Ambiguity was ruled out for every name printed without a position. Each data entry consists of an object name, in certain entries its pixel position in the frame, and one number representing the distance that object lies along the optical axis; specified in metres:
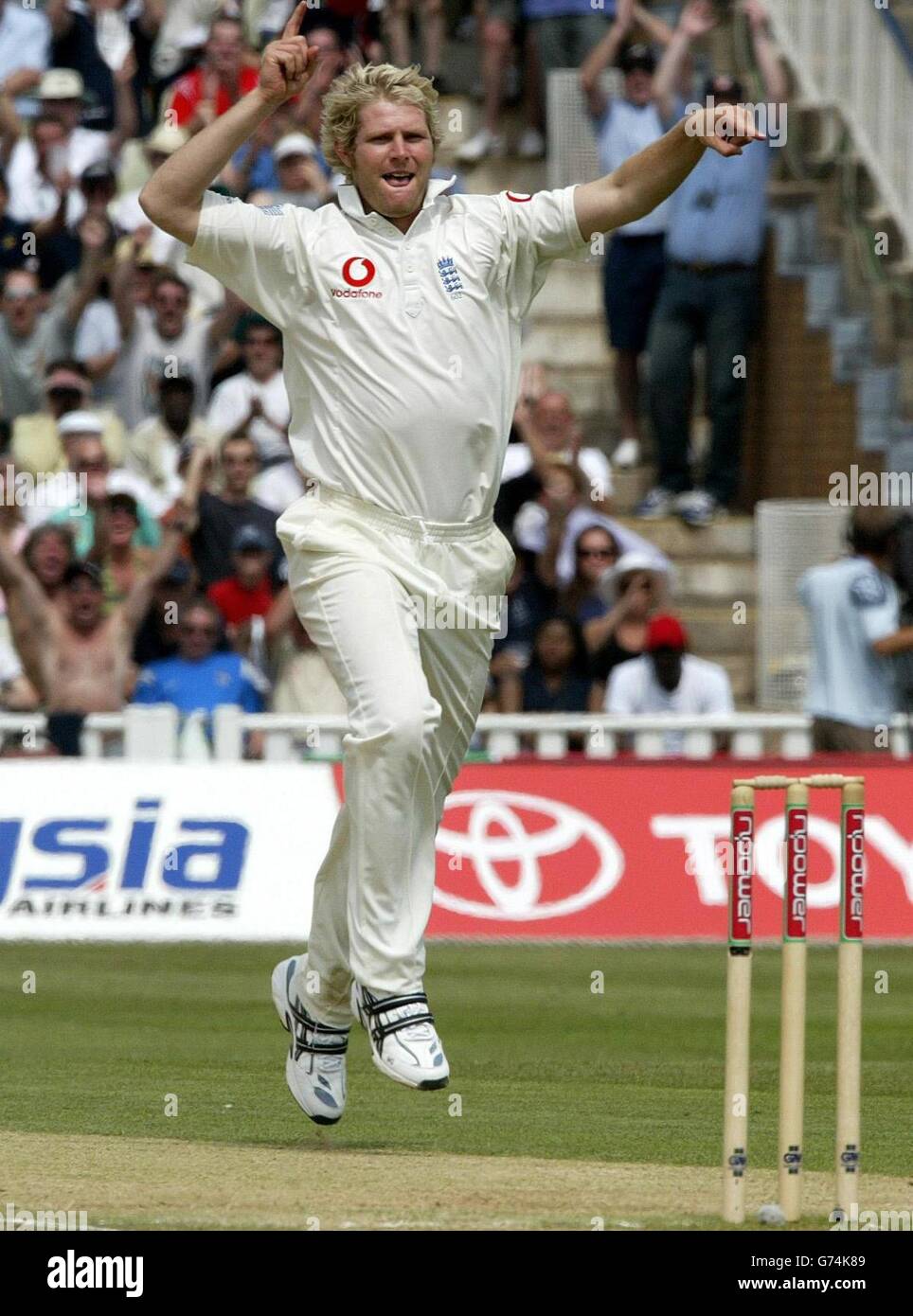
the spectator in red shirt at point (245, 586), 15.59
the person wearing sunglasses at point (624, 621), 15.16
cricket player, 7.19
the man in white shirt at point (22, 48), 19.23
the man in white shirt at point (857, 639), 14.23
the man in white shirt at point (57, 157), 18.28
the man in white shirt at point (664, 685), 14.87
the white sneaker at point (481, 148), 19.25
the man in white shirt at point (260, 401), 16.62
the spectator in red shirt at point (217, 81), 18.11
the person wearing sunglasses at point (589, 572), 15.41
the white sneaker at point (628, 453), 17.69
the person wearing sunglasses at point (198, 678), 14.92
